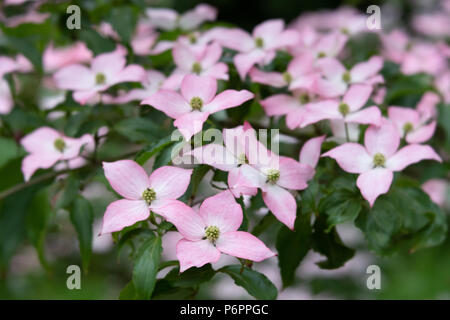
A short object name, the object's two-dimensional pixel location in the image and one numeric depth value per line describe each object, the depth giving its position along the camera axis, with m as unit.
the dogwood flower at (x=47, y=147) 0.70
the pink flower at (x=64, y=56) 1.22
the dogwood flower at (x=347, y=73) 0.80
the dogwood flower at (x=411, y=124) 0.73
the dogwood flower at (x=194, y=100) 0.62
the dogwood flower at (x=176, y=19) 1.01
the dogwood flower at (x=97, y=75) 0.78
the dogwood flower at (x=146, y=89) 0.79
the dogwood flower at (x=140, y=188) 0.55
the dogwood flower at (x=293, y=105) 0.72
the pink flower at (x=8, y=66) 0.89
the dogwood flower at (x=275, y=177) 0.58
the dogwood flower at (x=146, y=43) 0.88
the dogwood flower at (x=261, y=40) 0.83
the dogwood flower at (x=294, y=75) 0.77
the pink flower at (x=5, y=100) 0.92
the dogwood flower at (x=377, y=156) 0.62
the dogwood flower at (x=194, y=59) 0.78
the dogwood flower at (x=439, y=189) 1.19
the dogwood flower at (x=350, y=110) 0.68
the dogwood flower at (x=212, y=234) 0.53
